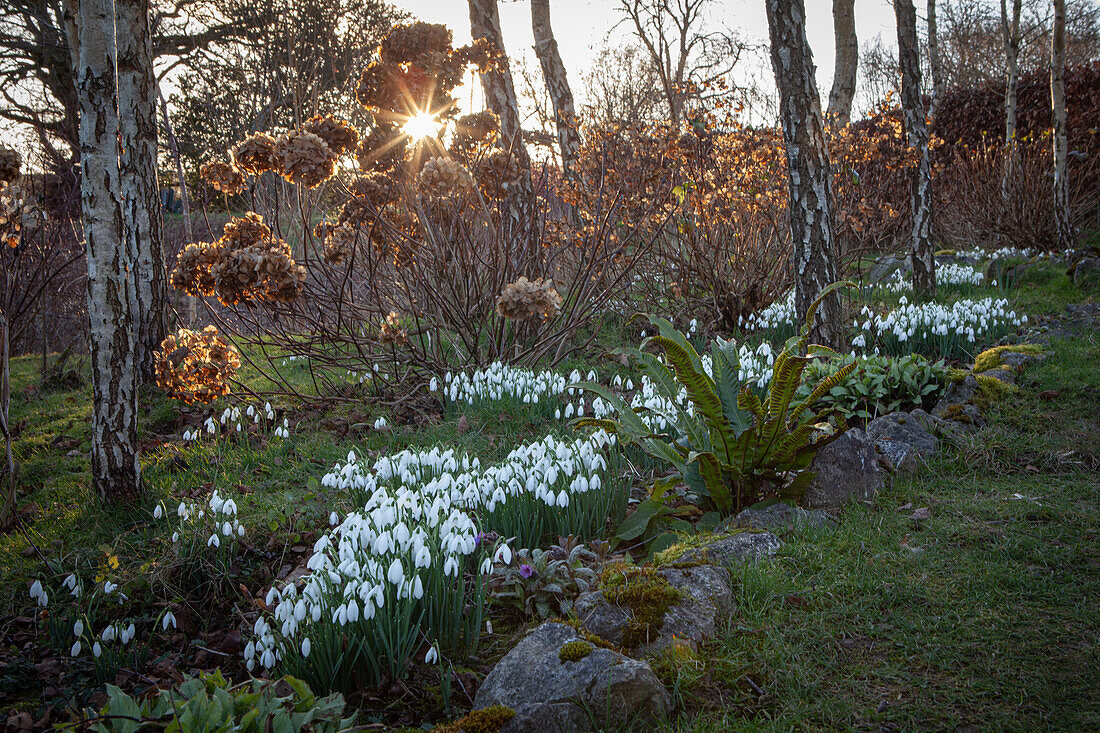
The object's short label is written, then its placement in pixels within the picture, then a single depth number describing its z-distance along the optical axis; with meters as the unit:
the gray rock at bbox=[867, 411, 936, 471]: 3.73
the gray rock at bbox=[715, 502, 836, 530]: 3.08
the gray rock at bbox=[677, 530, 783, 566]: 2.70
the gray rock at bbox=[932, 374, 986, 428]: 4.21
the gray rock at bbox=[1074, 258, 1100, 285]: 8.30
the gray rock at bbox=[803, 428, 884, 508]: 3.37
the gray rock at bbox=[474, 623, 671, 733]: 1.91
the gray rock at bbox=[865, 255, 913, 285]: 10.62
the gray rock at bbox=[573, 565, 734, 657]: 2.24
